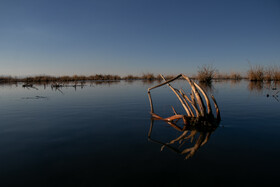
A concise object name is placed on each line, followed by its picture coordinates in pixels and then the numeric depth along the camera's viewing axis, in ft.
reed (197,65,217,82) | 76.12
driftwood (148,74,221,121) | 12.46
